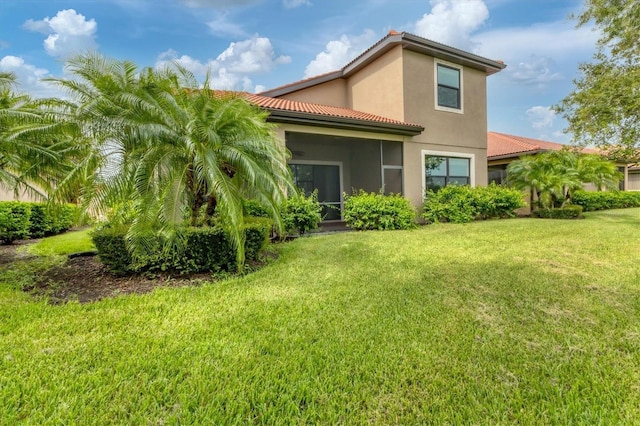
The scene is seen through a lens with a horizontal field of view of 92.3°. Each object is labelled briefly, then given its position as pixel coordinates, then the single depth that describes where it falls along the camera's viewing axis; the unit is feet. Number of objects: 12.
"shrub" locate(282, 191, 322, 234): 31.71
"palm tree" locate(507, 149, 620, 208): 48.32
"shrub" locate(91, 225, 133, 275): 18.35
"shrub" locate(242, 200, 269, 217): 29.58
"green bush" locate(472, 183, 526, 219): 44.65
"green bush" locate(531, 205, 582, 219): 48.34
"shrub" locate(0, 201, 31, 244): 32.63
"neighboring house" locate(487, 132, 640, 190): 57.79
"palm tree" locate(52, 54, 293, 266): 16.80
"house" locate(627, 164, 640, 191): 96.07
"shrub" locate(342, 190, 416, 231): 36.40
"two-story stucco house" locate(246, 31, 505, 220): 41.93
